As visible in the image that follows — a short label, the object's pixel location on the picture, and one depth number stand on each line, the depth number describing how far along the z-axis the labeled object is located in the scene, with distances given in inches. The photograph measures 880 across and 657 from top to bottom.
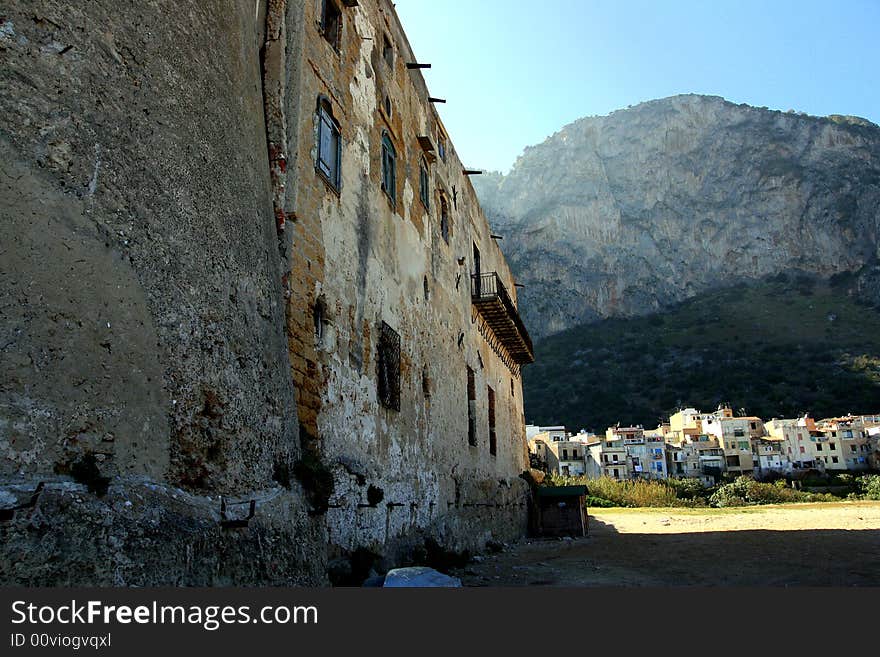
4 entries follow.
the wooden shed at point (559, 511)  881.5
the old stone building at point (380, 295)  310.3
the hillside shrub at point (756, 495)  1660.9
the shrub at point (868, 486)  1688.6
